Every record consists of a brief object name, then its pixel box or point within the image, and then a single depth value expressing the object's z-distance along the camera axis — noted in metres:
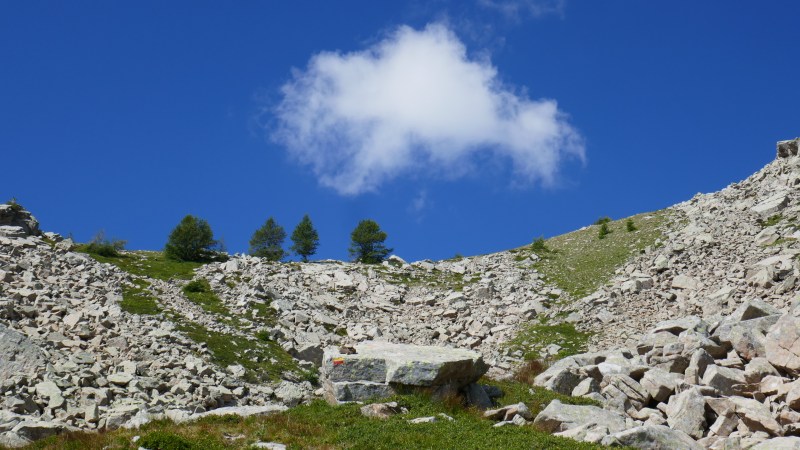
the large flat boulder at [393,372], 24.70
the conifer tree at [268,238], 85.50
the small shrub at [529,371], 32.03
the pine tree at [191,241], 66.00
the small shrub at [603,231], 68.77
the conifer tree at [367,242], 78.69
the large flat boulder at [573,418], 21.36
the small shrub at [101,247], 59.06
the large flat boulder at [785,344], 23.36
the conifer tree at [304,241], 85.56
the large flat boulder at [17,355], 26.53
